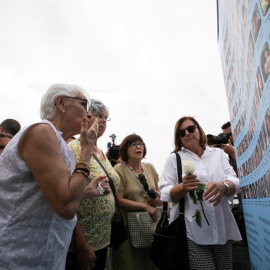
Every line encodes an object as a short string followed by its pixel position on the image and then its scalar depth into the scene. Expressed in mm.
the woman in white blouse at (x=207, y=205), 1938
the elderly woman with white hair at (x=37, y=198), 1173
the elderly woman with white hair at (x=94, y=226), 1806
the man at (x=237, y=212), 2994
